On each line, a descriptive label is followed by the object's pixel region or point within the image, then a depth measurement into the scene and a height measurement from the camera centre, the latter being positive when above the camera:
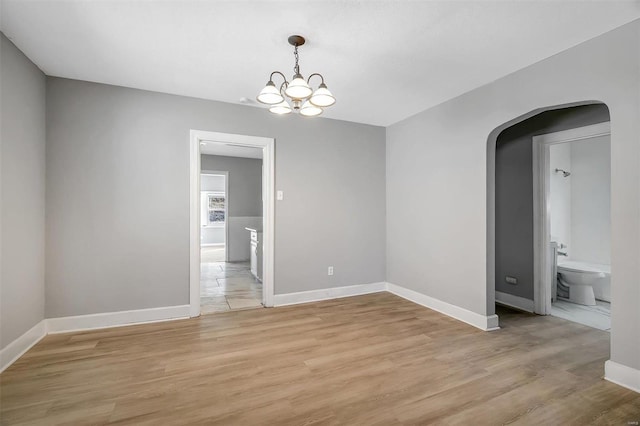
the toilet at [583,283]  3.98 -0.92
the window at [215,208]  10.79 +0.24
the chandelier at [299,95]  2.16 +0.88
